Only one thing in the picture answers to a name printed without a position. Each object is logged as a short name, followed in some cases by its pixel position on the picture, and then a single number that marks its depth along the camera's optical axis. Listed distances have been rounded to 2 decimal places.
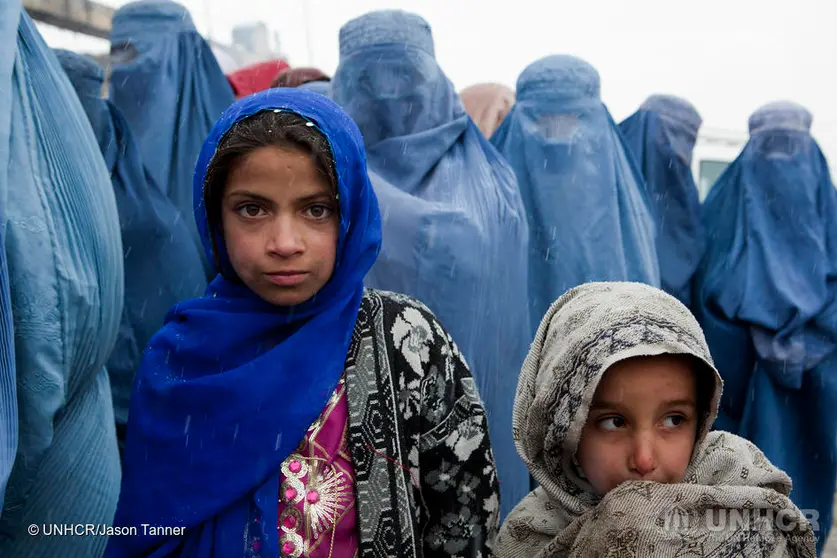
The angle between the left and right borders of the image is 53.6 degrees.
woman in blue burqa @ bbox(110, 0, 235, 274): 3.63
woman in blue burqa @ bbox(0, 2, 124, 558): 1.58
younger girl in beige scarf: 1.38
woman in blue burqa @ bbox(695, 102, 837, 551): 4.04
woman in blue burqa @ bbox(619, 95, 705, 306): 4.42
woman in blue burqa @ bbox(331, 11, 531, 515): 2.68
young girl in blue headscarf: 1.39
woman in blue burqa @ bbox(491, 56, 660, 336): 3.52
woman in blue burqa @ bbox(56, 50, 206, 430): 3.10
